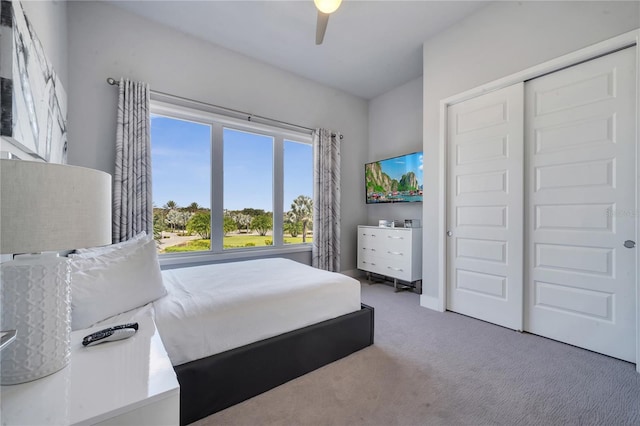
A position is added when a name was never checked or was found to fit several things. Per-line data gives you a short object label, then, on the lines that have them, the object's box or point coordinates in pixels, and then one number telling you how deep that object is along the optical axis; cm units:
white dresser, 350
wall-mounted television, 368
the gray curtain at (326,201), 393
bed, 134
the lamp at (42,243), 64
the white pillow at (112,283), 123
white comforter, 138
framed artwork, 113
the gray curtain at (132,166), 250
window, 303
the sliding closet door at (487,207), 245
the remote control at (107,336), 98
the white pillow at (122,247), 158
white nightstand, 65
